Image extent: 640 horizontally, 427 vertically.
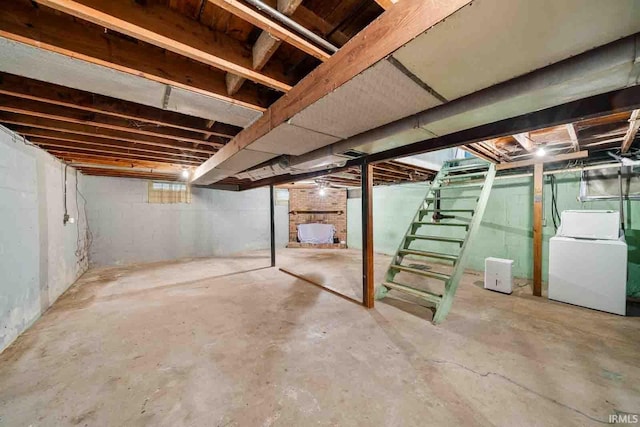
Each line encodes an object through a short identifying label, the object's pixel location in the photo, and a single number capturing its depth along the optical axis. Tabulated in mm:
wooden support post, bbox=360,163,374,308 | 2842
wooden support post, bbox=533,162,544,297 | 3227
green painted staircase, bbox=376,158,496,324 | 2621
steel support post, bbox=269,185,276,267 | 4972
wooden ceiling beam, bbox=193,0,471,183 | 846
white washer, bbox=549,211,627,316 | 2582
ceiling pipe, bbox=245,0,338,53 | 960
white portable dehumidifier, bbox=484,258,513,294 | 3268
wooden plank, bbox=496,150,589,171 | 2979
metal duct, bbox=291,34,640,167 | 934
